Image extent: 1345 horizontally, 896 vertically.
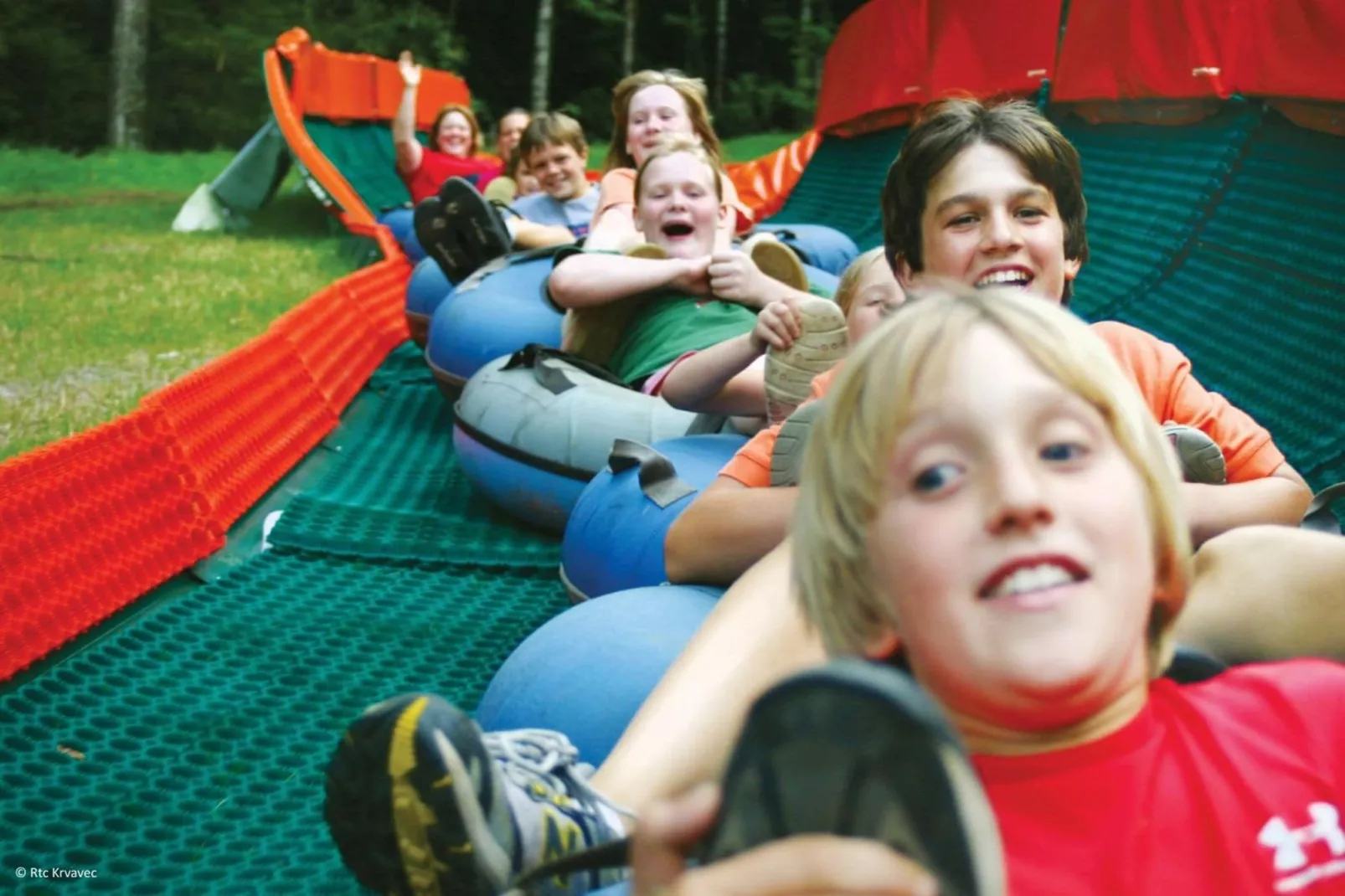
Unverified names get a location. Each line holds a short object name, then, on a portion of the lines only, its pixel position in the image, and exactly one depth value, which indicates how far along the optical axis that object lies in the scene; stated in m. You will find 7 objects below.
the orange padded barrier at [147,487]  2.92
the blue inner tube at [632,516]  2.69
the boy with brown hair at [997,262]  2.05
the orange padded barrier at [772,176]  9.85
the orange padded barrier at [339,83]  10.92
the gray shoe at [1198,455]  1.94
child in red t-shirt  1.02
